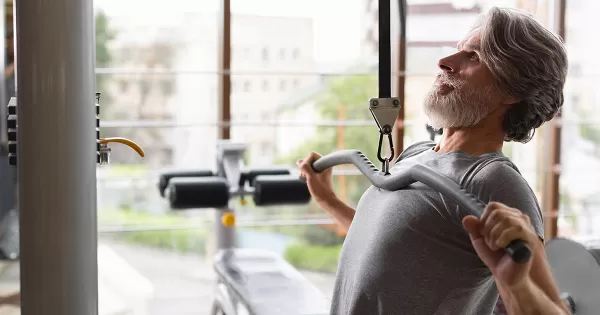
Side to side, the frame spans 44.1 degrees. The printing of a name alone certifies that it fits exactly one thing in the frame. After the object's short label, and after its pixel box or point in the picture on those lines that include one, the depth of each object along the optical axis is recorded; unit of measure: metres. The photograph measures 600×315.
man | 1.25
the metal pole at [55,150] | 1.06
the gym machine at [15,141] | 1.15
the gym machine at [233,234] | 2.15
